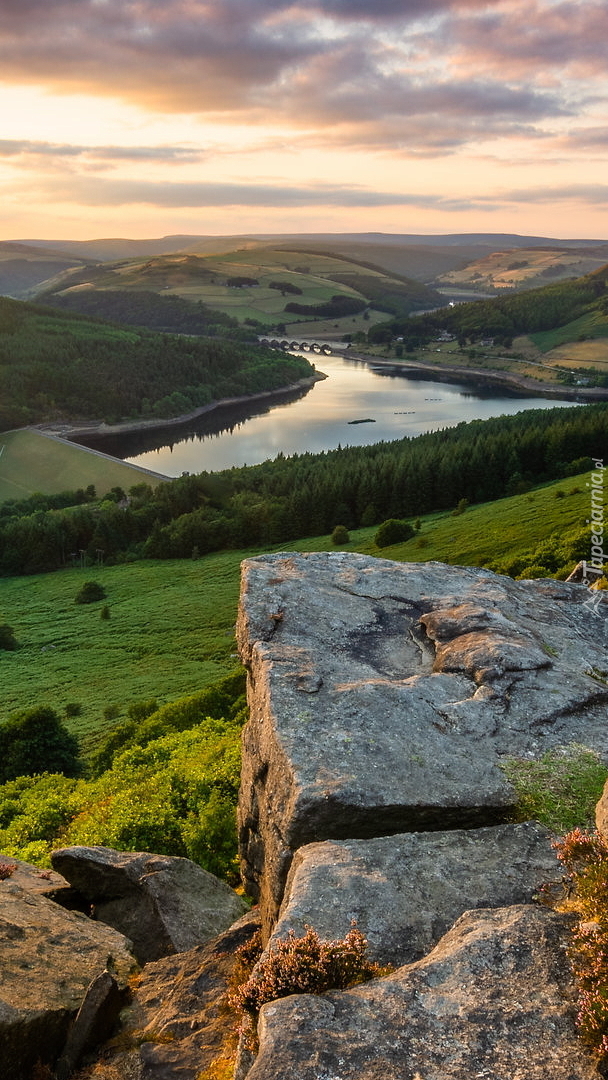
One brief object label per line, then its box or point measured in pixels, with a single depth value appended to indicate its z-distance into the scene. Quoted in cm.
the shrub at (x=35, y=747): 4119
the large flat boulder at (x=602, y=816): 927
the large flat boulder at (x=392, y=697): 1087
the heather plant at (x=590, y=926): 673
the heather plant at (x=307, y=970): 768
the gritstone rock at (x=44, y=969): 910
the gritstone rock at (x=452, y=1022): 655
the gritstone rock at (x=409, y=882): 873
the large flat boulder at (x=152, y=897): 1319
